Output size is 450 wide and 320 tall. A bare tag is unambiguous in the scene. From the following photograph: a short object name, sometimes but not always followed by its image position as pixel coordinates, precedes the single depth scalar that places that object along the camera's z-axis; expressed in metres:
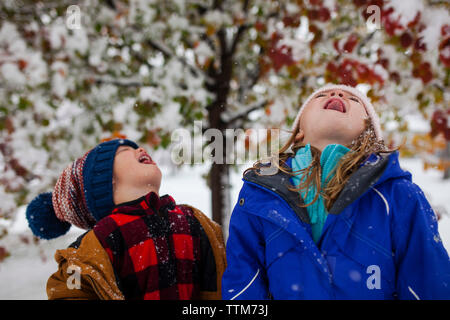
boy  1.46
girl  1.18
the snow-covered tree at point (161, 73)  2.87
